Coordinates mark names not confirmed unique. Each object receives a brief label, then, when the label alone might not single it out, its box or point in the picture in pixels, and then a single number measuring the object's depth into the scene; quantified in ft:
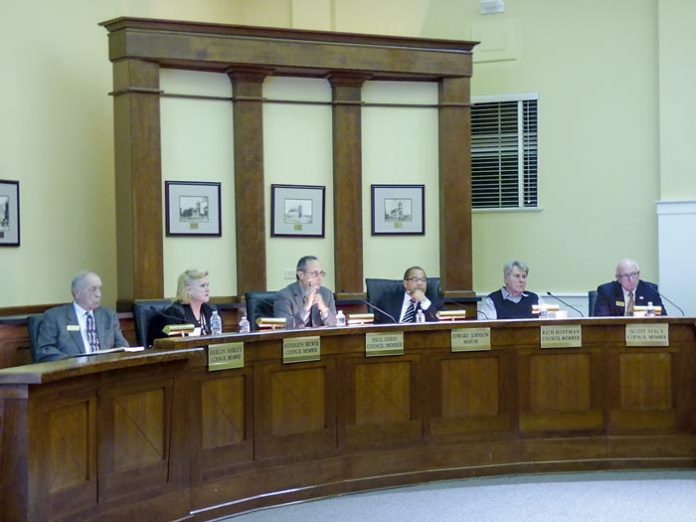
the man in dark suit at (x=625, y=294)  23.43
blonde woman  20.21
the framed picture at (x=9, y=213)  23.13
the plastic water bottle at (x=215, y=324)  19.72
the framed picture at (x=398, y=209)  27.66
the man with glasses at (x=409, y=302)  23.66
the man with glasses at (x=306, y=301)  21.62
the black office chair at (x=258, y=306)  22.00
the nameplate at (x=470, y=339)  19.53
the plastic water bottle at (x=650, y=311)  21.22
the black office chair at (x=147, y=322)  20.10
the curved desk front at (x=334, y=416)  13.28
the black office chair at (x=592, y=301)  23.98
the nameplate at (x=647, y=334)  19.98
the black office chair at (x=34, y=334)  19.35
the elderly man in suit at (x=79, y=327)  19.42
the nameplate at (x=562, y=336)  19.95
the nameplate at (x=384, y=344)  18.79
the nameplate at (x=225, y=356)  16.51
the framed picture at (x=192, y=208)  25.36
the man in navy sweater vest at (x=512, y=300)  22.89
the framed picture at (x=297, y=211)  26.68
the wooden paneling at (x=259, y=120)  24.57
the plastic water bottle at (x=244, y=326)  19.39
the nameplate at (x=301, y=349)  17.78
